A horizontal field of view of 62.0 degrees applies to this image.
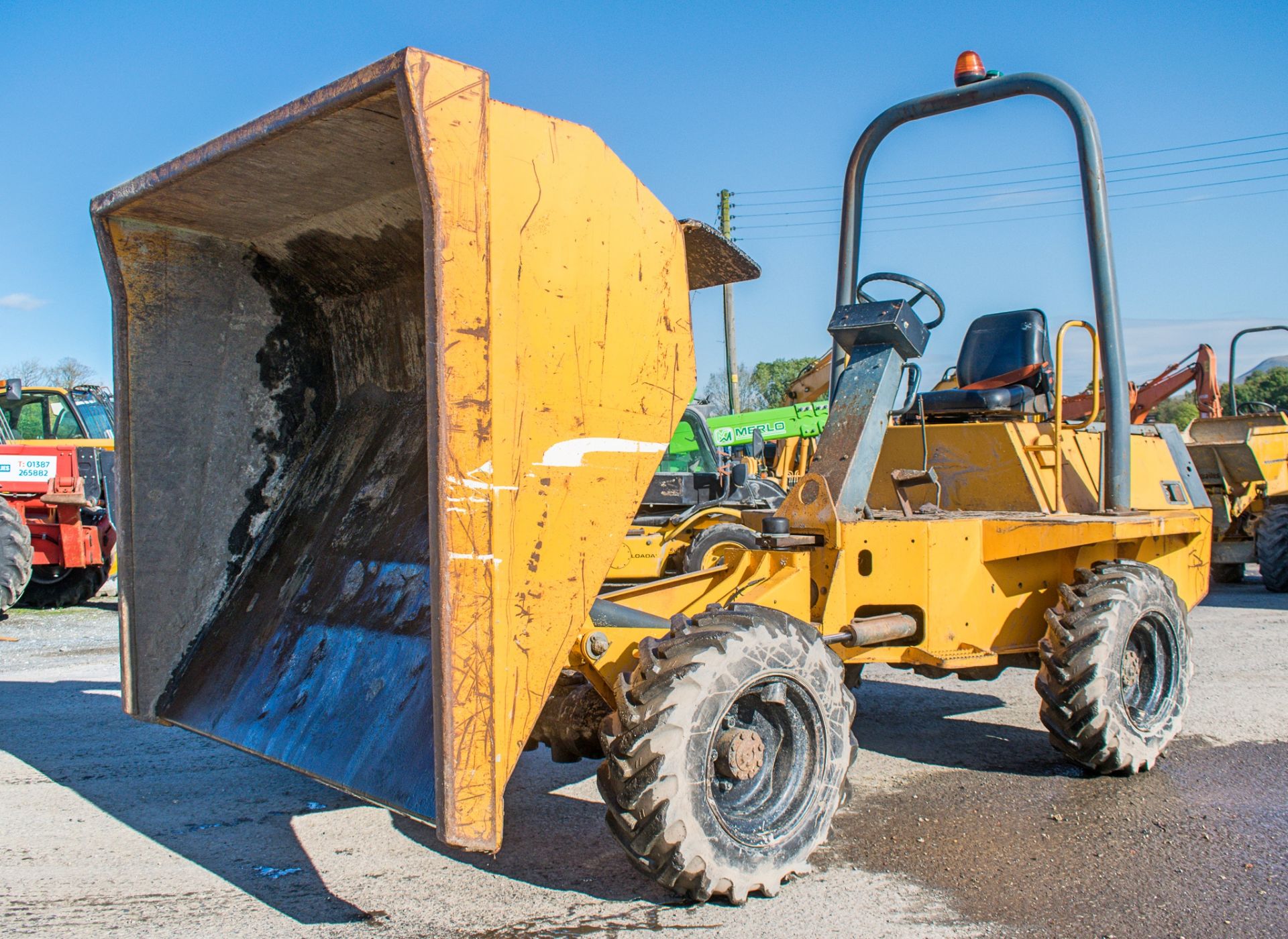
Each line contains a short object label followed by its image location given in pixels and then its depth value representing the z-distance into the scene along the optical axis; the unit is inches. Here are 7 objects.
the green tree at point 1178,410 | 1359.5
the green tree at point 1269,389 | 1341.0
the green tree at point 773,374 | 1603.1
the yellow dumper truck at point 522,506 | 114.7
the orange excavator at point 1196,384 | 578.2
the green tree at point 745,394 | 1525.5
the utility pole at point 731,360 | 976.9
